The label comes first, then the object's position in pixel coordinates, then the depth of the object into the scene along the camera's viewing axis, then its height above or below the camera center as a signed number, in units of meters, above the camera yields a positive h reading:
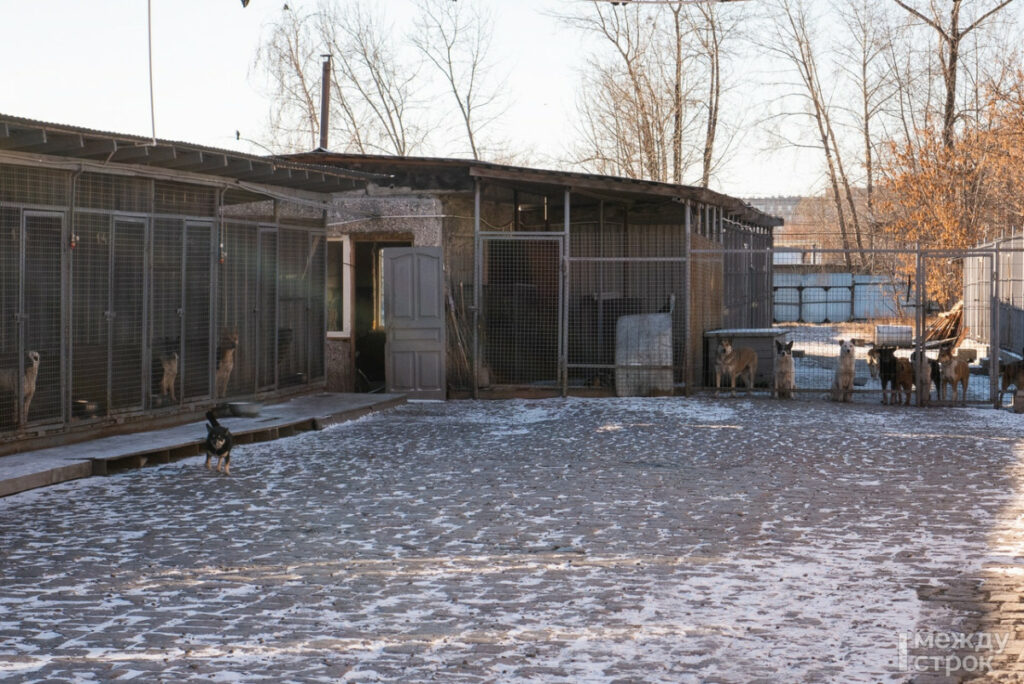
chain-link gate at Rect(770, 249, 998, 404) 18.52 +0.24
